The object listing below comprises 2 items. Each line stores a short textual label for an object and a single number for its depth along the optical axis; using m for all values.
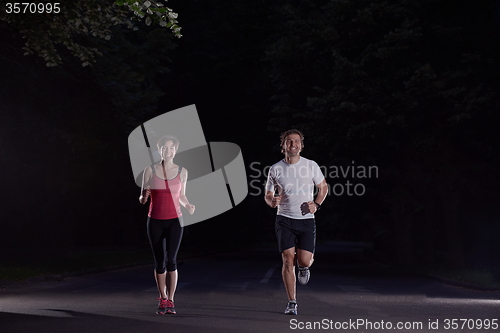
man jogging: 8.29
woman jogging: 8.31
